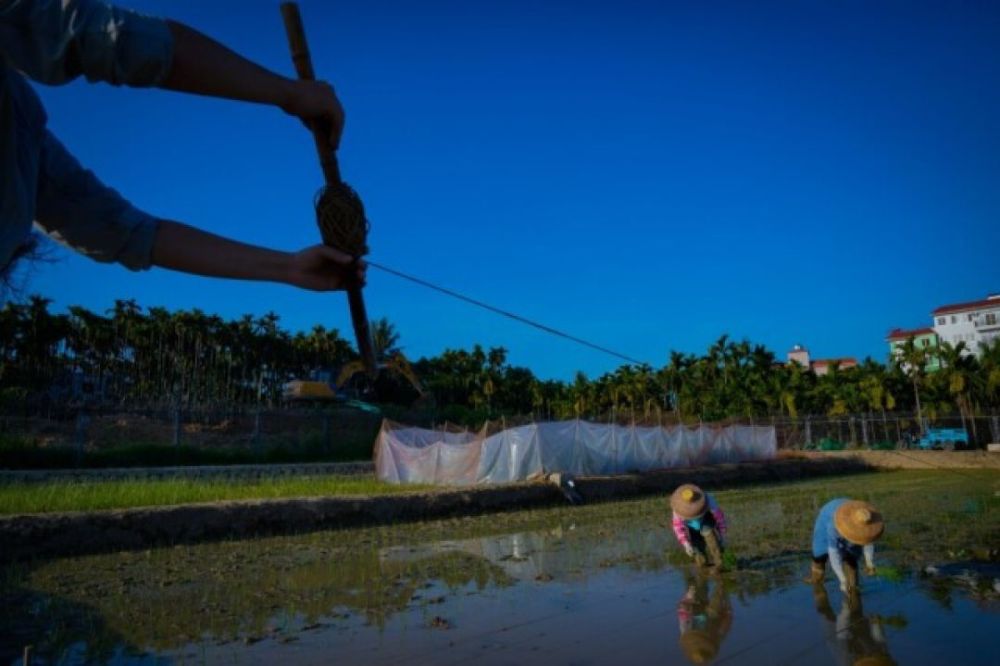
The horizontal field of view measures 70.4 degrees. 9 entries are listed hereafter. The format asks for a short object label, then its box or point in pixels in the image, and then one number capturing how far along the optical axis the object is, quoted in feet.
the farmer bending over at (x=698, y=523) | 20.72
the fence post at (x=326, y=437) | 90.74
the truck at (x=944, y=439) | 102.27
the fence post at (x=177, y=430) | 75.92
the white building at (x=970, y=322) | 184.85
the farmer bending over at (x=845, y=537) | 17.01
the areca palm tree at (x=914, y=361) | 132.26
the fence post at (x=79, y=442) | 66.61
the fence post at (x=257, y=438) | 83.34
